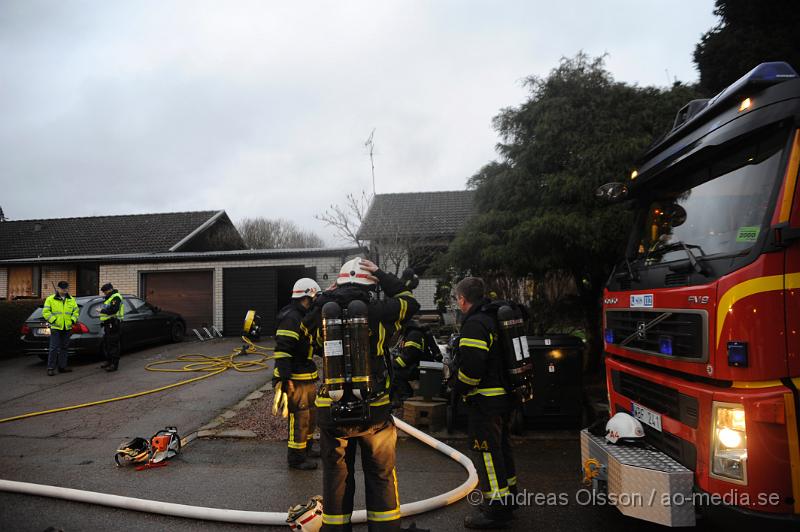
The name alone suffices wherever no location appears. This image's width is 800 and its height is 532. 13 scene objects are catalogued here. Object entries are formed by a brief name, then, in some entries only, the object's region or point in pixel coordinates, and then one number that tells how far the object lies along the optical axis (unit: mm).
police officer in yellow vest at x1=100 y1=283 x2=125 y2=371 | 9445
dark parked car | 10086
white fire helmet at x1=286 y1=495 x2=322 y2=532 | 3137
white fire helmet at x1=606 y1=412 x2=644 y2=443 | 3164
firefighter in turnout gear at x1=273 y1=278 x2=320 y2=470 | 4781
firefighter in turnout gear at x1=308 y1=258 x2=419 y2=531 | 2914
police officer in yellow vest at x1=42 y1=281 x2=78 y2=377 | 9094
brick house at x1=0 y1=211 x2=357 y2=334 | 14414
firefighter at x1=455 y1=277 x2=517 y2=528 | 3482
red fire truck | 2348
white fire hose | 3494
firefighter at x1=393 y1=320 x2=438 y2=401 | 4441
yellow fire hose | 9445
